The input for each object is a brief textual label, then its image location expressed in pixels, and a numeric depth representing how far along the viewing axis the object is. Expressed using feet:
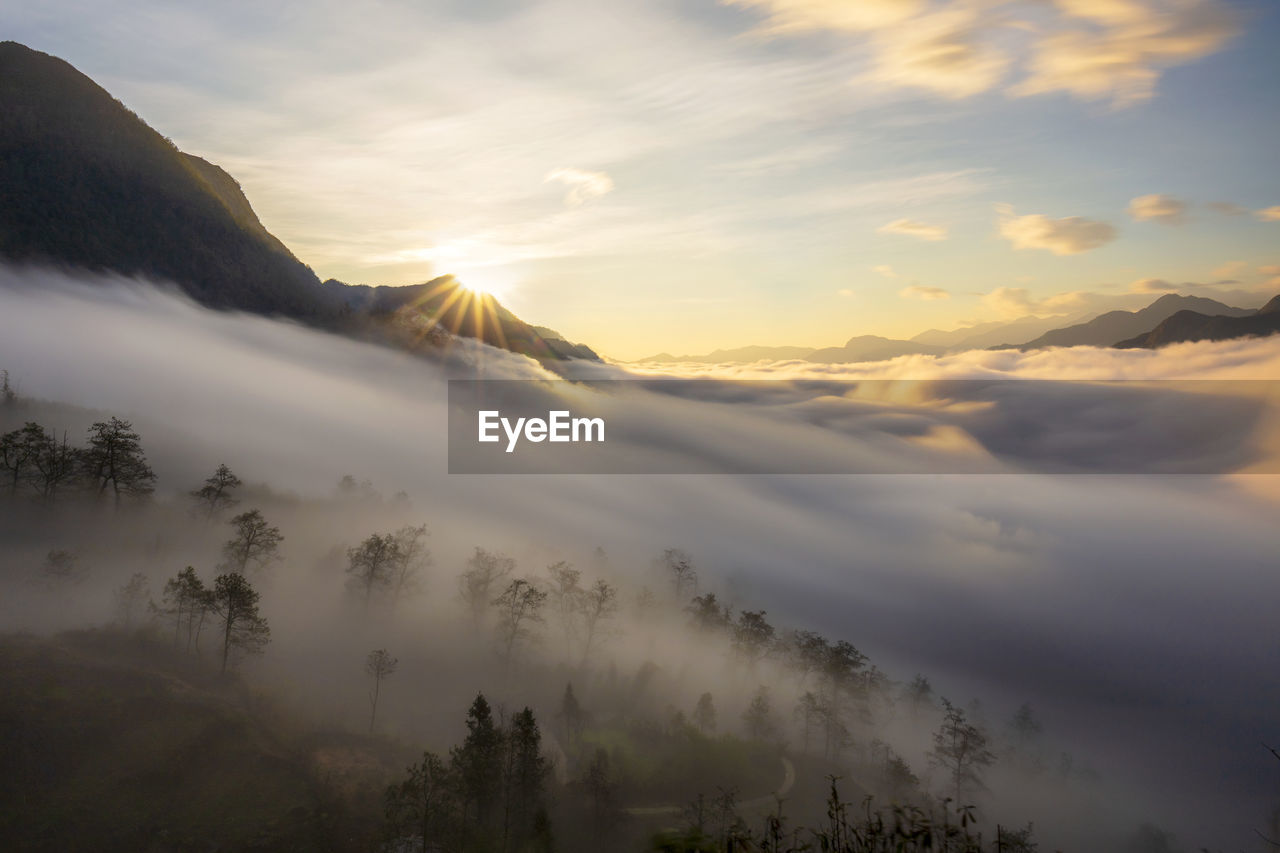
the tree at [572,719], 271.69
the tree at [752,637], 345.72
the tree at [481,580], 336.70
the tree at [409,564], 327.67
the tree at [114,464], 270.26
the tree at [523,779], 204.54
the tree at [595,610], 344.90
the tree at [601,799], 218.38
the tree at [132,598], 249.55
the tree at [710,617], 370.12
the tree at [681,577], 447.42
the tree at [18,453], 262.88
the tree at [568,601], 350.84
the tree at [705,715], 300.61
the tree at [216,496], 304.30
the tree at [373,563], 307.99
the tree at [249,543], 272.51
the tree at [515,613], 307.58
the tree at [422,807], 180.34
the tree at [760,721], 305.94
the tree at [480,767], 197.90
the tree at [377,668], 258.33
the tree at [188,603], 228.63
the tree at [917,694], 409.49
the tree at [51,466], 265.13
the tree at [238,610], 225.56
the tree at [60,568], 242.17
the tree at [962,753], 290.35
